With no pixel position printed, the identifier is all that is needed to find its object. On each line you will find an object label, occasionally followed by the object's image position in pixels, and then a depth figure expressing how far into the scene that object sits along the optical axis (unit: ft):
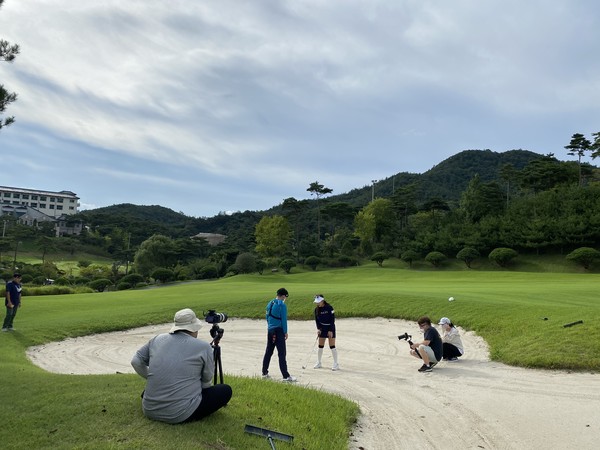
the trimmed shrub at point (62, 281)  182.58
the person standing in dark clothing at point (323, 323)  41.57
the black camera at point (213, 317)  24.01
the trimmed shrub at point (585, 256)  172.24
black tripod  22.89
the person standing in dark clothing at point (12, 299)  56.59
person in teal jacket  35.83
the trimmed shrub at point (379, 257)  215.72
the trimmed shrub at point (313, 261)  220.23
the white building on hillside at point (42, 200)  484.62
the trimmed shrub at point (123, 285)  182.60
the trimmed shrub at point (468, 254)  196.13
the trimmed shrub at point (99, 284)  176.55
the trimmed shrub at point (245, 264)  212.23
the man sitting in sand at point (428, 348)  37.96
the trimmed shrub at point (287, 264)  214.07
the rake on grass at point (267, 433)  18.40
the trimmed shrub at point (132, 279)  185.06
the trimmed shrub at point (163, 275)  198.39
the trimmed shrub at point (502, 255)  187.38
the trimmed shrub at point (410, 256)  211.00
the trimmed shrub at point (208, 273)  222.28
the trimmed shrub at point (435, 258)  202.49
